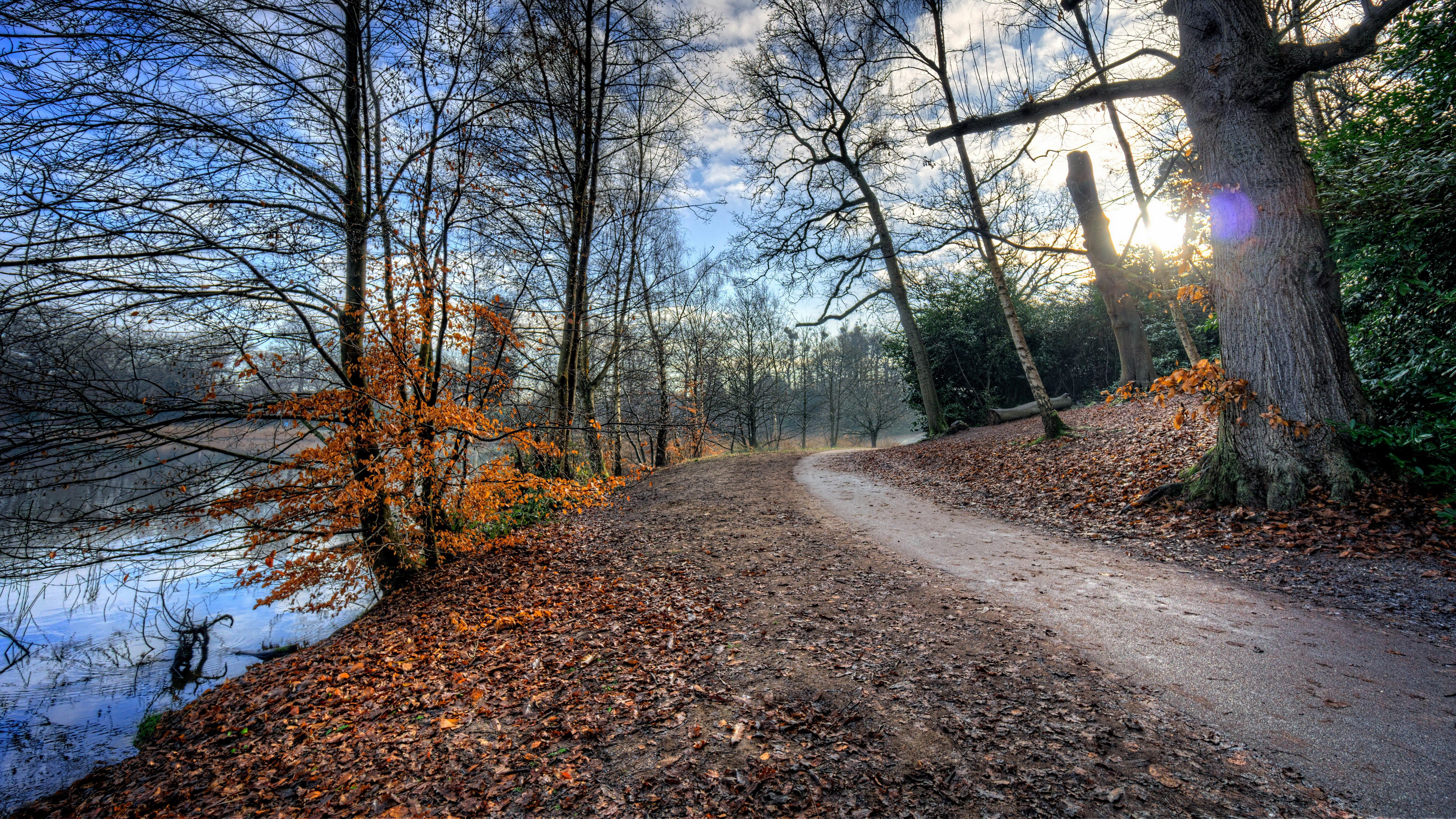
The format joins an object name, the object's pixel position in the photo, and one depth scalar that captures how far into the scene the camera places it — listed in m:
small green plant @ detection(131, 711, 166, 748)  5.03
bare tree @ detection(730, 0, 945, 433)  15.30
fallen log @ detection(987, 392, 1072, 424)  16.78
